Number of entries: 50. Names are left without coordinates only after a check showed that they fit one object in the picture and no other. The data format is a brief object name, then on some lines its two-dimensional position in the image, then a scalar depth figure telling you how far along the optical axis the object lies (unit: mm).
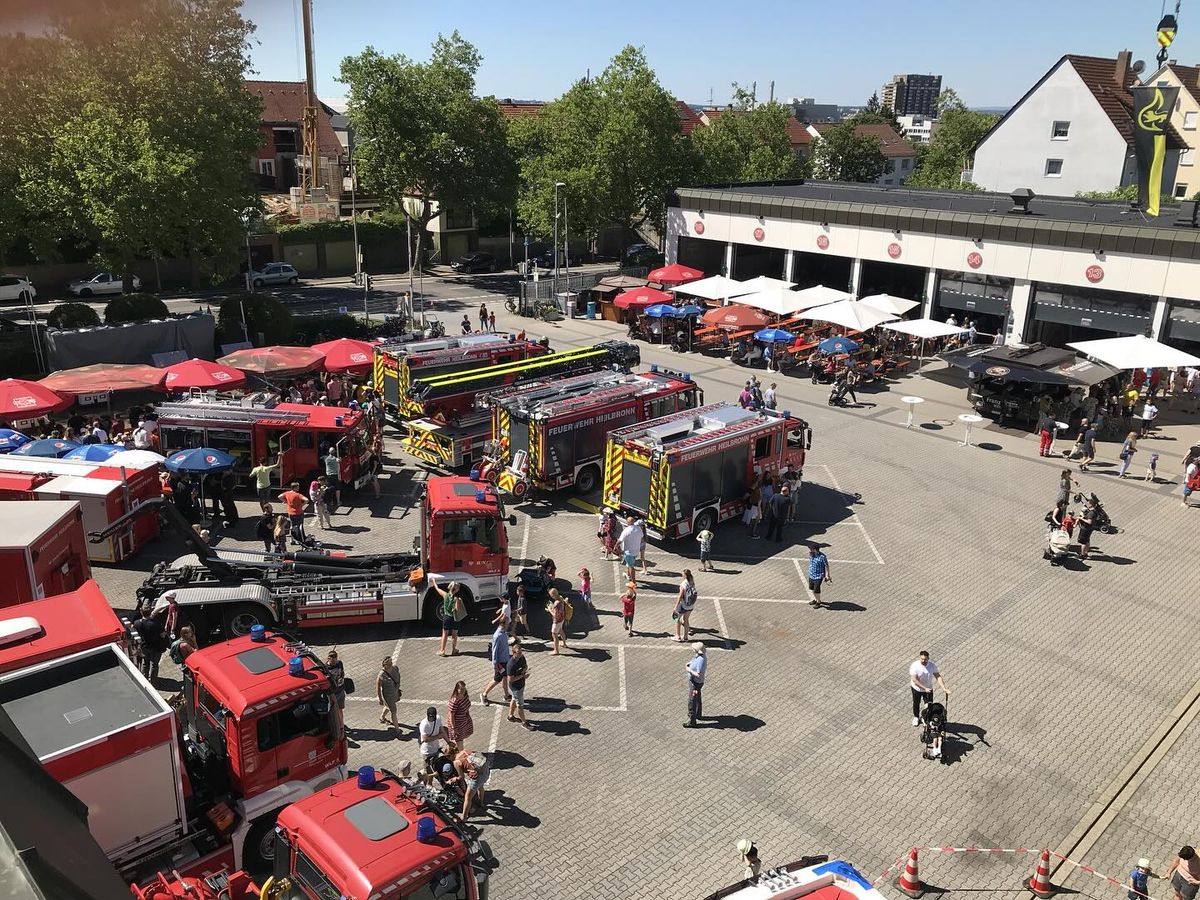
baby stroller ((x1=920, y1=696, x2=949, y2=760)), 13430
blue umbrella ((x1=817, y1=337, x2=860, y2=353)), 33312
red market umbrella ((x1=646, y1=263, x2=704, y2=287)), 43781
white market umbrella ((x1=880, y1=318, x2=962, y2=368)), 34344
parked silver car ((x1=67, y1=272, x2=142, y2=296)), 46688
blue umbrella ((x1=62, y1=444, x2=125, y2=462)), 19766
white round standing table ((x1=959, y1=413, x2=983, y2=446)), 26998
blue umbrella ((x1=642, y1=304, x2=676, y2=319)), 38719
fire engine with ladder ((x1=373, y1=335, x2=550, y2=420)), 26703
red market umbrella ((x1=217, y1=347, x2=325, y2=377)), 27391
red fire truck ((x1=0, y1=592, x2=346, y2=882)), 9289
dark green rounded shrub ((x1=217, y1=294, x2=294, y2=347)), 33781
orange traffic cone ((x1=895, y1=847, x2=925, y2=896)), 10992
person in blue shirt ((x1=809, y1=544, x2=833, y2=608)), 17625
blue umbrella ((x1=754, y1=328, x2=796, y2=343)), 35094
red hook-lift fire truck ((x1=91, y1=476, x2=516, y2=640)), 15469
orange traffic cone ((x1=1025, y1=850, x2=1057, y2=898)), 11016
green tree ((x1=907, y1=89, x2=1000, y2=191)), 80750
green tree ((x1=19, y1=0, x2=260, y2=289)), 31750
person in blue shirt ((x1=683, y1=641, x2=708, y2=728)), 13734
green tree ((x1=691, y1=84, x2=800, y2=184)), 59875
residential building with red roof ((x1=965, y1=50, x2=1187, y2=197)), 57500
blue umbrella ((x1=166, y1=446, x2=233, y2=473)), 19750
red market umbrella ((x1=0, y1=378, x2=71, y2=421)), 22969
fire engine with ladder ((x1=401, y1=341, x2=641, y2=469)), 23844
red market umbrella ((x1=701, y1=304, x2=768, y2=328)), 36906
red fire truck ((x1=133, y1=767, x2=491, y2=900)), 8461
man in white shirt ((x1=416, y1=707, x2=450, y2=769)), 12258
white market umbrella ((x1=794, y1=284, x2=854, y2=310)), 38656
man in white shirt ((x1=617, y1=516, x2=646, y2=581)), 18741
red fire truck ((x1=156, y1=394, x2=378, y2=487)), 21703
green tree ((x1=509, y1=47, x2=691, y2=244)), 51938
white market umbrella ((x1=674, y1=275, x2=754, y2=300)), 39969
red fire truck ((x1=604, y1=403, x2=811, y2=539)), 19828
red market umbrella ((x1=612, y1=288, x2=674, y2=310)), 40250
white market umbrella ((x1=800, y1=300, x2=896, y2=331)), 34906
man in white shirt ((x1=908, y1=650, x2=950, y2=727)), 13781
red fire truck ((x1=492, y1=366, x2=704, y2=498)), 22062
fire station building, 32125
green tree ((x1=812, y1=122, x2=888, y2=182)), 92438
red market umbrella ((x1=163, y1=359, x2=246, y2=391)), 25000
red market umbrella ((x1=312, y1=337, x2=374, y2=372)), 28547
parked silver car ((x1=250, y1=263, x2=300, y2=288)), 53188
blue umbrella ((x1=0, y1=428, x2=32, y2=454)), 21281
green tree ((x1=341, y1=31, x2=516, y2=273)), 49375
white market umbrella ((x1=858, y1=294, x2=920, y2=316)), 36969
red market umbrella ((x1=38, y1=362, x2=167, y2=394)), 25500
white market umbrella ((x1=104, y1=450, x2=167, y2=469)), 19436
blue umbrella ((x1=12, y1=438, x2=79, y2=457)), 20312
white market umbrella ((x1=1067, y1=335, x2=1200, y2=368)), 28594
